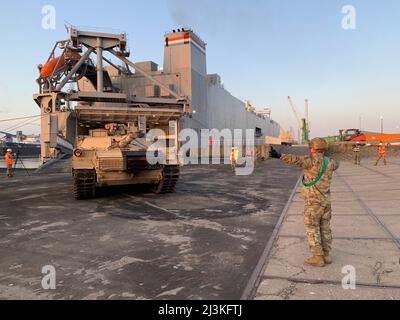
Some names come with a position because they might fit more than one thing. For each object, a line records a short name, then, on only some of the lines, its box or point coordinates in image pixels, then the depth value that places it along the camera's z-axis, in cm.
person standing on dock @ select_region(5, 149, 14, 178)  2091
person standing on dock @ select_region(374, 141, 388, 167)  2262
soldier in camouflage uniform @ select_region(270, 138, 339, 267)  459
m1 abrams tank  1009
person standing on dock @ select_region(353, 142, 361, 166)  2501
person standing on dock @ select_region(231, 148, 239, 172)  2179
